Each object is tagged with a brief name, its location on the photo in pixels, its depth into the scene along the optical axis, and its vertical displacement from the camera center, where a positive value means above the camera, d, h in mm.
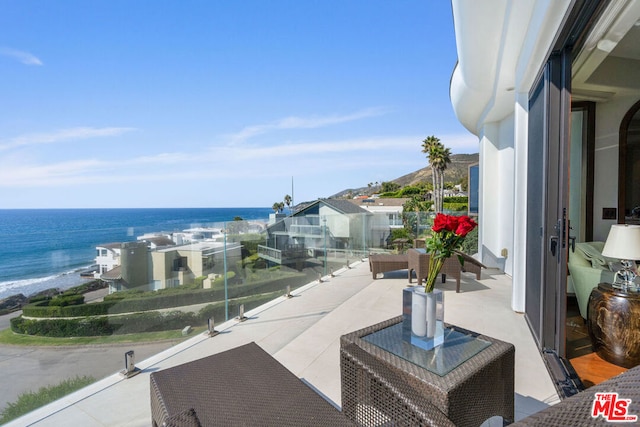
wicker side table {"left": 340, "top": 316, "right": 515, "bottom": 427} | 1284 -811
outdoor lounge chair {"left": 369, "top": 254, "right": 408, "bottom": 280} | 5480 -1028
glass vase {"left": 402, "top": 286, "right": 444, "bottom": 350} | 1713 -621
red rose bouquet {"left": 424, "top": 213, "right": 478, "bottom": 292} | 1640 -183
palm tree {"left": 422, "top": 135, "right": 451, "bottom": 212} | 21516 +3270
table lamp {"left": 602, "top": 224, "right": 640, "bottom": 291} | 2312 -356
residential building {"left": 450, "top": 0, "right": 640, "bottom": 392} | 2418 +937
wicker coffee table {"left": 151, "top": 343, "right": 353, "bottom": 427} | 1275 -840
